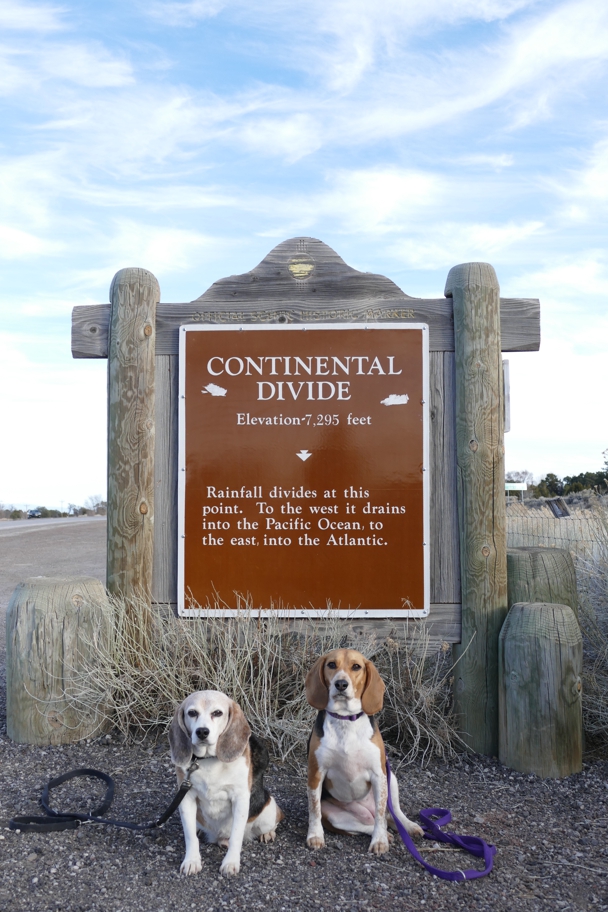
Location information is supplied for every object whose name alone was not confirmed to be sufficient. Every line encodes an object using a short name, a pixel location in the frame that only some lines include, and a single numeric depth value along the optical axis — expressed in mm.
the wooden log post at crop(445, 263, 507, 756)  5066
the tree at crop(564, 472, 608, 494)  26477
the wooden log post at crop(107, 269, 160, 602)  5320
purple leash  3238
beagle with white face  3162
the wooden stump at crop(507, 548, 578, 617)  5254
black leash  3590
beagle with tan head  3338
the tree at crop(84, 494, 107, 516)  44656
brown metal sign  5230
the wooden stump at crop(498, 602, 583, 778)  4492
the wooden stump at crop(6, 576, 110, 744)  4945
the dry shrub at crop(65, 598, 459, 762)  4770
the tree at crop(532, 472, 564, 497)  30672
